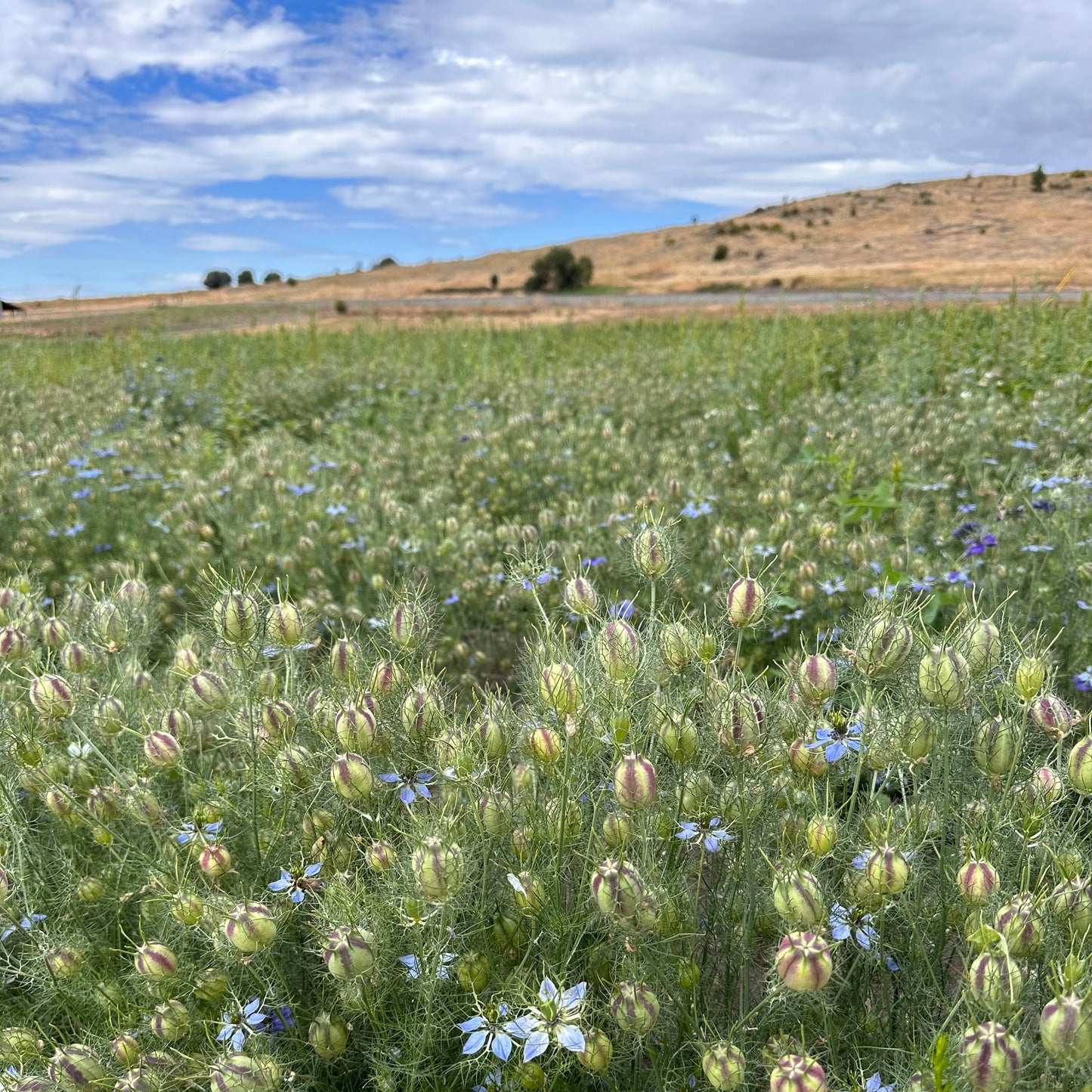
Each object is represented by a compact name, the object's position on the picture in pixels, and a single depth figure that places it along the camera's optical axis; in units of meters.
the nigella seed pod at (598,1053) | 0.44
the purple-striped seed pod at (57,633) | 0.67
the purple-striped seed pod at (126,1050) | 0.48
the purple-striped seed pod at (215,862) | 0.52
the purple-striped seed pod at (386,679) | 0.55
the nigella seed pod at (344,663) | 0.55
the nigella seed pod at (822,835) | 0.47
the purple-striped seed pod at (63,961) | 0.53
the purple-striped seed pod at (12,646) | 0.58
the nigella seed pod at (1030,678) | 0.50
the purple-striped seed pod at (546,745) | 0.50
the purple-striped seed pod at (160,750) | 0.57
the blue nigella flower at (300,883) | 0.52
